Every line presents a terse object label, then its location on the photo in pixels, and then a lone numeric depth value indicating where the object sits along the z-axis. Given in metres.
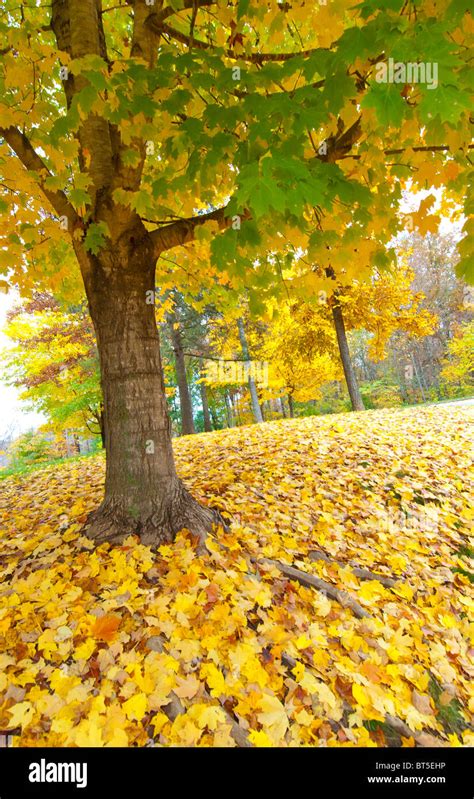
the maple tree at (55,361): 10.33
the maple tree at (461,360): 19.08
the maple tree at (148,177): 2.29
